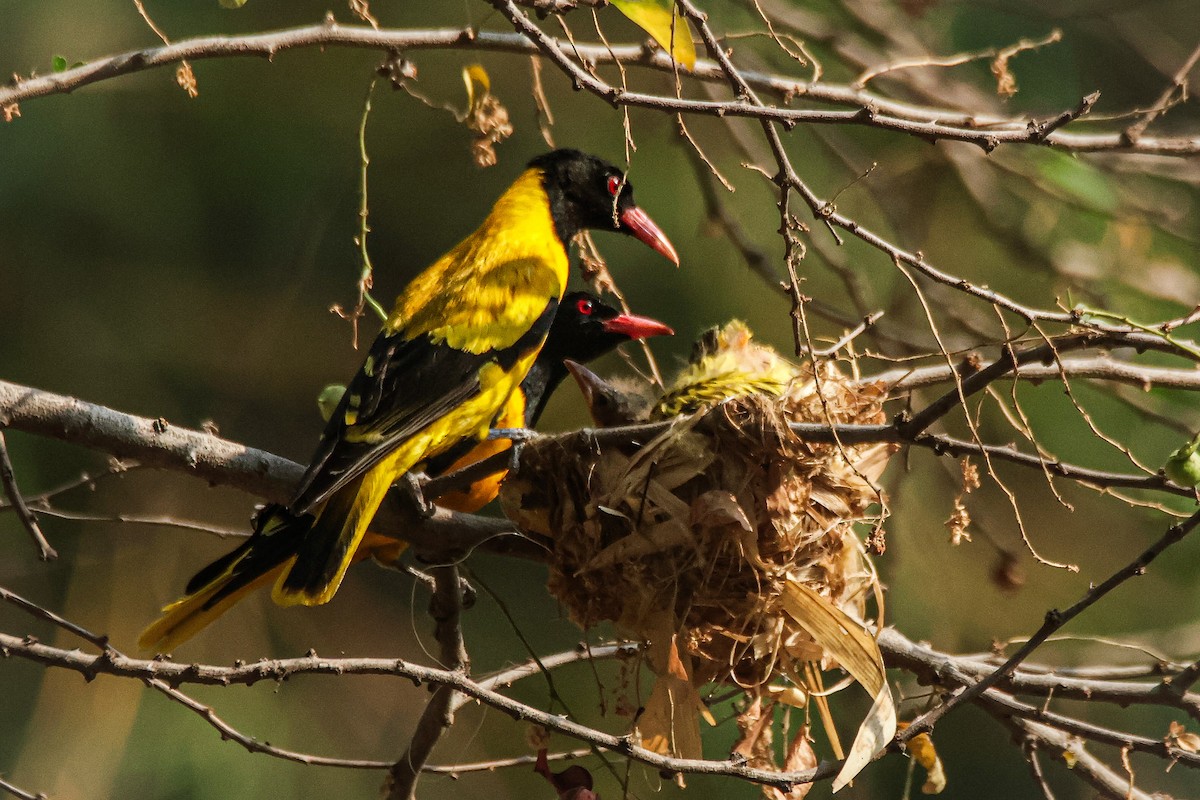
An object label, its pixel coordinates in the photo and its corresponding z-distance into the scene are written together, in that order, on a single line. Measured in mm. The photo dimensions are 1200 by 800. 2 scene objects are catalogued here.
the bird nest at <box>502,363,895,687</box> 5574
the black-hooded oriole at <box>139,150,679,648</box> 6012
